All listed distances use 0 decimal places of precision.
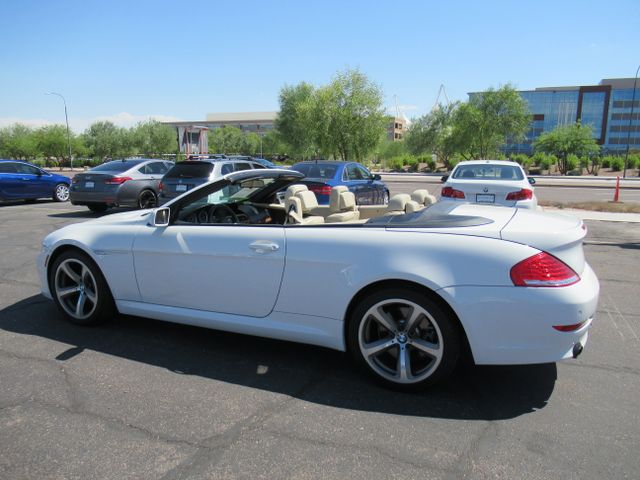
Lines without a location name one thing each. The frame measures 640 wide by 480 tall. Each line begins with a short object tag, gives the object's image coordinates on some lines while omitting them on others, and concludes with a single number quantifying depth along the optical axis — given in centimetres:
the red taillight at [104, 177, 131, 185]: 1266
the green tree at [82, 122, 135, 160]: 8525
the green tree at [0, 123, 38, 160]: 7700
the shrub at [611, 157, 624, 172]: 5241
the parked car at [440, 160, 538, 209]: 889
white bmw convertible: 284
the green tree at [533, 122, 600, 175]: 5781
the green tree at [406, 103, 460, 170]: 6819
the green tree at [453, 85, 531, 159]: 4838
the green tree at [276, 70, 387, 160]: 3119
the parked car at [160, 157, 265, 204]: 1089
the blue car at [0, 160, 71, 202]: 1515
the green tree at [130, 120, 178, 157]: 8456
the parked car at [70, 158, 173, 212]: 1264
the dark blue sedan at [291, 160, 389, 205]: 988
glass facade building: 10788
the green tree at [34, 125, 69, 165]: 7550
